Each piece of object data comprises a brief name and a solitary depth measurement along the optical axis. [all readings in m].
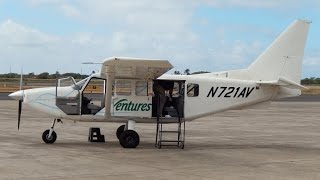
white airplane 15.59
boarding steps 15.54
